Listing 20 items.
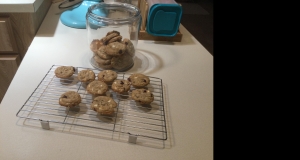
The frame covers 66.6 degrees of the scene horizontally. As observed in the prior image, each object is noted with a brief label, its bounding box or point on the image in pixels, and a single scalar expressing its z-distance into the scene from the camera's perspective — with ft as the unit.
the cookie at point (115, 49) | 2.62
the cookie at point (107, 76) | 2.45
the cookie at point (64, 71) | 2.43
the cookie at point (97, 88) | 2.25
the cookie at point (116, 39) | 2.75
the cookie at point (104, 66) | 2.80
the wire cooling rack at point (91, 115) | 1.96
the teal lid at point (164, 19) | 3.34
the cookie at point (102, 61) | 2.76
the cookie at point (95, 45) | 2.95
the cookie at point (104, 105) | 2.02
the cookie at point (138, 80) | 2.43
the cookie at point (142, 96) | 2.20
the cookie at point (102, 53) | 2.74
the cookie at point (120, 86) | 2.30
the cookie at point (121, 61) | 2.74
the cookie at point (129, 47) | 2.83
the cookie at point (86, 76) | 2.42
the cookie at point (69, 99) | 2.06
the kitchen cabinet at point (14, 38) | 3.15
